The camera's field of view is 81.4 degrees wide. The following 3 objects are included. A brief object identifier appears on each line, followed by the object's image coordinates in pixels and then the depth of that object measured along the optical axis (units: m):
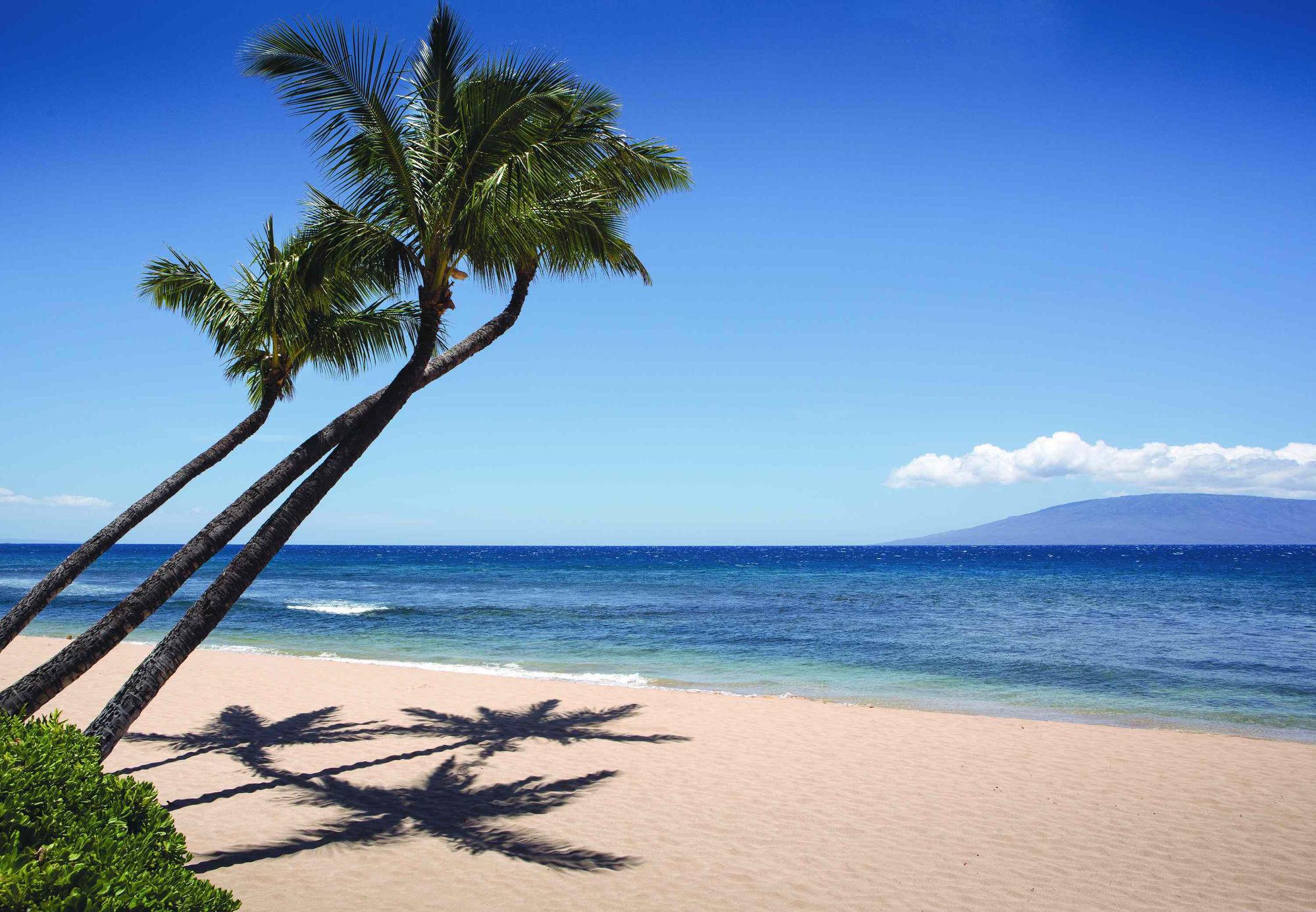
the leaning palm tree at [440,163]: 6.41
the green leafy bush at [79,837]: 2.64
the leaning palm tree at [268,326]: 7.72
